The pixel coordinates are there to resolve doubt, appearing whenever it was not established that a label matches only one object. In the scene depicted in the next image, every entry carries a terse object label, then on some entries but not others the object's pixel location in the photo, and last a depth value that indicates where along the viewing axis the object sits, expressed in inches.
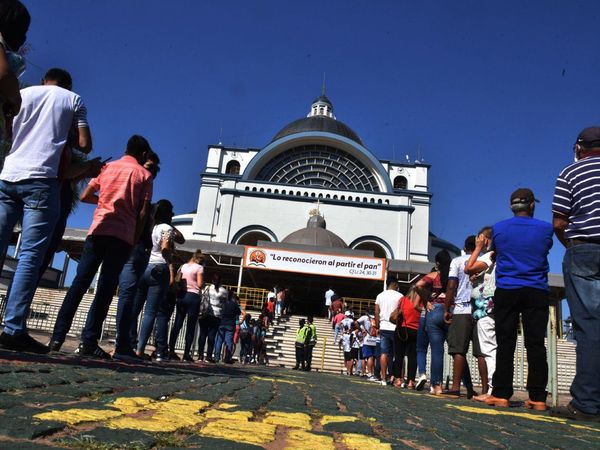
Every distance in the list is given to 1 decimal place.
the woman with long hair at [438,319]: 224.8
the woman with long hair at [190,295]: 286.4
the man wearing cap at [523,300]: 161.6
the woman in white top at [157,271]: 212.5
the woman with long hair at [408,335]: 267.9
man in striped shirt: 128.7
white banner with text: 884.0
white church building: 1364.4
